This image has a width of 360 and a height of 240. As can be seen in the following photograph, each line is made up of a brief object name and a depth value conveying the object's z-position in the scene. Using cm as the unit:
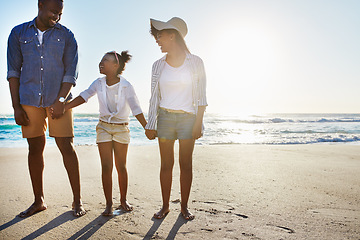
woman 276
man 271
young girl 286
